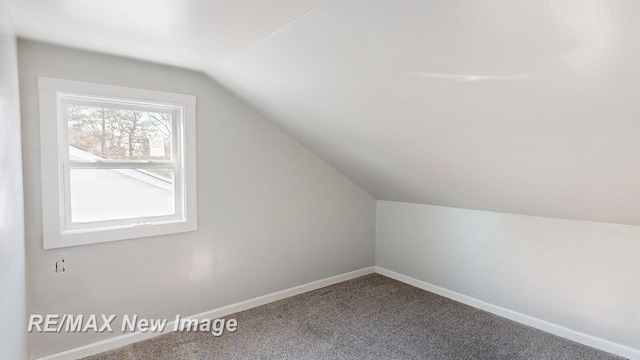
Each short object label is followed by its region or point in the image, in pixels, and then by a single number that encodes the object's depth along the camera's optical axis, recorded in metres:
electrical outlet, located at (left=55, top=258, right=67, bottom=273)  2.37
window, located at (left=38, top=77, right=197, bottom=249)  2.31
